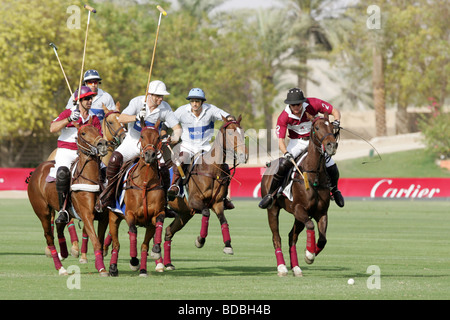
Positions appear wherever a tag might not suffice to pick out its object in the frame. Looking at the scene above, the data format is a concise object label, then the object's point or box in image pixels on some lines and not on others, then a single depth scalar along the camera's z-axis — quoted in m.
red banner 43.38
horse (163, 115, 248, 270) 15.92
